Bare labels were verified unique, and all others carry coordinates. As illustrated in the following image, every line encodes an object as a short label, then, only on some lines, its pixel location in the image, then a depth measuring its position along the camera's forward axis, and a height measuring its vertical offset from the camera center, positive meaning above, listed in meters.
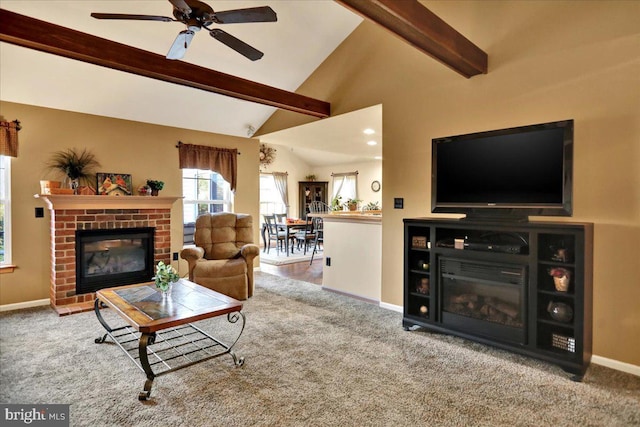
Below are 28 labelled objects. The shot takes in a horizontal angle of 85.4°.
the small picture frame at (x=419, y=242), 3.16 -0.31
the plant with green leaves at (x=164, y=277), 2.74 -0.56
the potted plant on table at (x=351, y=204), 5.68 +0.06
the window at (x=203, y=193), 5.43 +0.23
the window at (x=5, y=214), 3.88 -0.07
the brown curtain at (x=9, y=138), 3.70 +0.76
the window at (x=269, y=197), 9.94 +0.31
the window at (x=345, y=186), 10.23 +0.67
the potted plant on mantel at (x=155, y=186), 4.65 +0.29
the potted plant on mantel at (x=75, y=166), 4.08 +0.50
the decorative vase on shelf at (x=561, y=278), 2.40 -0.49
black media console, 2.37 -0.59
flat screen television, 2.50 +0.28
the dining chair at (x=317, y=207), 10.30 +0.02
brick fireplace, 3.85 -0.19
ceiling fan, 2.15 +1.23
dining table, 7.75 -0.46
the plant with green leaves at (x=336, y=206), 6.74 +0.03
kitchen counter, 4.14 -0.60
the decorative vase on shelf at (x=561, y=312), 2.42 -0.73
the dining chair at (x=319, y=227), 7.51 -0.42
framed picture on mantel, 4.34 +0.30
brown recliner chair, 4.04 -0.59
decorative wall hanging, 9.47 +1.47
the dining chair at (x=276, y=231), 7.94 -0.56
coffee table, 2.24 -0.75
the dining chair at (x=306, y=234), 7.77 -0.61
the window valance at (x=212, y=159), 5.12 +0.74
